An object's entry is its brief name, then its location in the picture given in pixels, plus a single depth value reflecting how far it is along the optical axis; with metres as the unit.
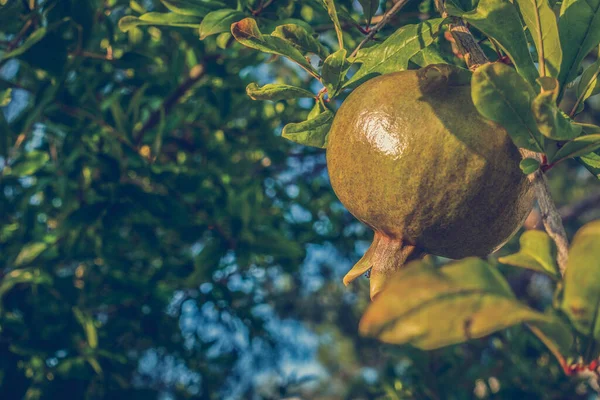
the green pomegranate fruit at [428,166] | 0.40
